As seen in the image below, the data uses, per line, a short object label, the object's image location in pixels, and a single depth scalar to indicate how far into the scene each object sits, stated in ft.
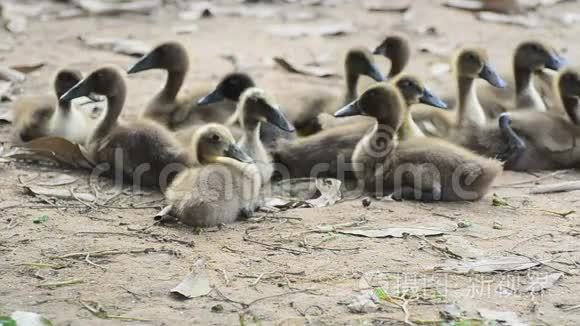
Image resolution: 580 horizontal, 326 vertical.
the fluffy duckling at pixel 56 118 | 36.78
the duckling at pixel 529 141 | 36.73
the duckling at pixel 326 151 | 35.58
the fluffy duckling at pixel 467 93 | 38.01
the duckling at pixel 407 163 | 32.60
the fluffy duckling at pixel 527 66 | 40.78
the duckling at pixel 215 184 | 29.53
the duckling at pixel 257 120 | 34.94
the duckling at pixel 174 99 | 38.47
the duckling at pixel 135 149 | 33.32
